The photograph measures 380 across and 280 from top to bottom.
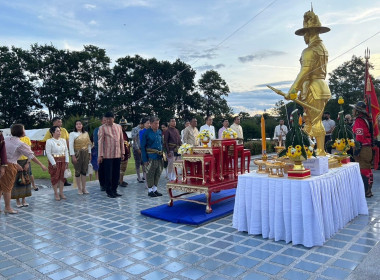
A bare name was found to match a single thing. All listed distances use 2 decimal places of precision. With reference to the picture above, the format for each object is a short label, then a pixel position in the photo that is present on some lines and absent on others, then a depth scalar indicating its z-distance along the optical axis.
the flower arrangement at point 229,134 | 6.27
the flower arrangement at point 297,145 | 3.92
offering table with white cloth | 3.60
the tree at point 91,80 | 31.64
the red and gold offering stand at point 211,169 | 5.36
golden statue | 4.81
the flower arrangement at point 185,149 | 5.72
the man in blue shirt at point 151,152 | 6.81
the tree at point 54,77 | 30.41
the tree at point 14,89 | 29.72
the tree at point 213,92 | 33.78
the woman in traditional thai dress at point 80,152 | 7.20
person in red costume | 6.04
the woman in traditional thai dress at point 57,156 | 6.58
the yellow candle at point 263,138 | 4.39
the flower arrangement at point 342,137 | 5.28
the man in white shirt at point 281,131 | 11.86
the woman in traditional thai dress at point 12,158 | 5.64
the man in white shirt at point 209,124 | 9.23
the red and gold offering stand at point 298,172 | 3.78
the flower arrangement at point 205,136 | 5.83
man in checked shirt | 6.76
